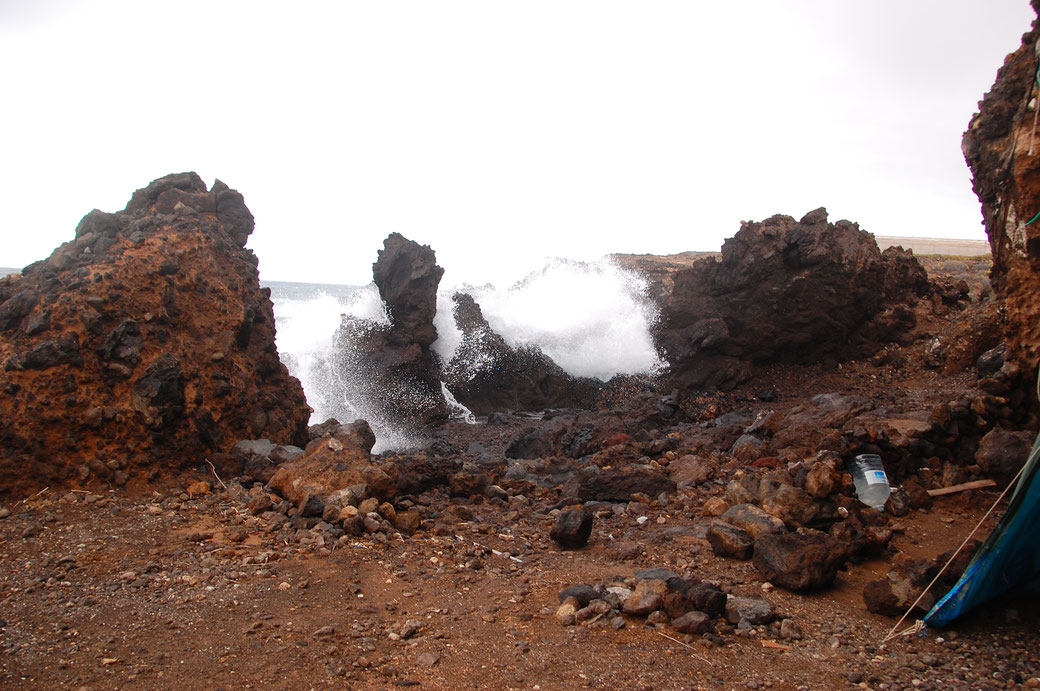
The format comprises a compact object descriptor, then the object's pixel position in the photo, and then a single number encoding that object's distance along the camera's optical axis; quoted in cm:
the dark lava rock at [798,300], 1138
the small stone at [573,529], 462
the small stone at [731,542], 413
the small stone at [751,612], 325
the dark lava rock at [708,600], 323
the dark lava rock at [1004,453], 481
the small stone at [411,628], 308
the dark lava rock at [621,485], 587
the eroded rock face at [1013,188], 454
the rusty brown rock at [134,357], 463
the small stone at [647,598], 326
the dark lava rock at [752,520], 433
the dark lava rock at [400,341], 1175
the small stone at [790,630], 316
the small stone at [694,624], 309
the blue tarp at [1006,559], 297
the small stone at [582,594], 340
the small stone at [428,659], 281
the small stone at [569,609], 327
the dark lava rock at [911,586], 326
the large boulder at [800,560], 362
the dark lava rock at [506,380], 1238
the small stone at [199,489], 473
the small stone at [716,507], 521
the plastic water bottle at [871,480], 501
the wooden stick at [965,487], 480
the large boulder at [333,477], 452
